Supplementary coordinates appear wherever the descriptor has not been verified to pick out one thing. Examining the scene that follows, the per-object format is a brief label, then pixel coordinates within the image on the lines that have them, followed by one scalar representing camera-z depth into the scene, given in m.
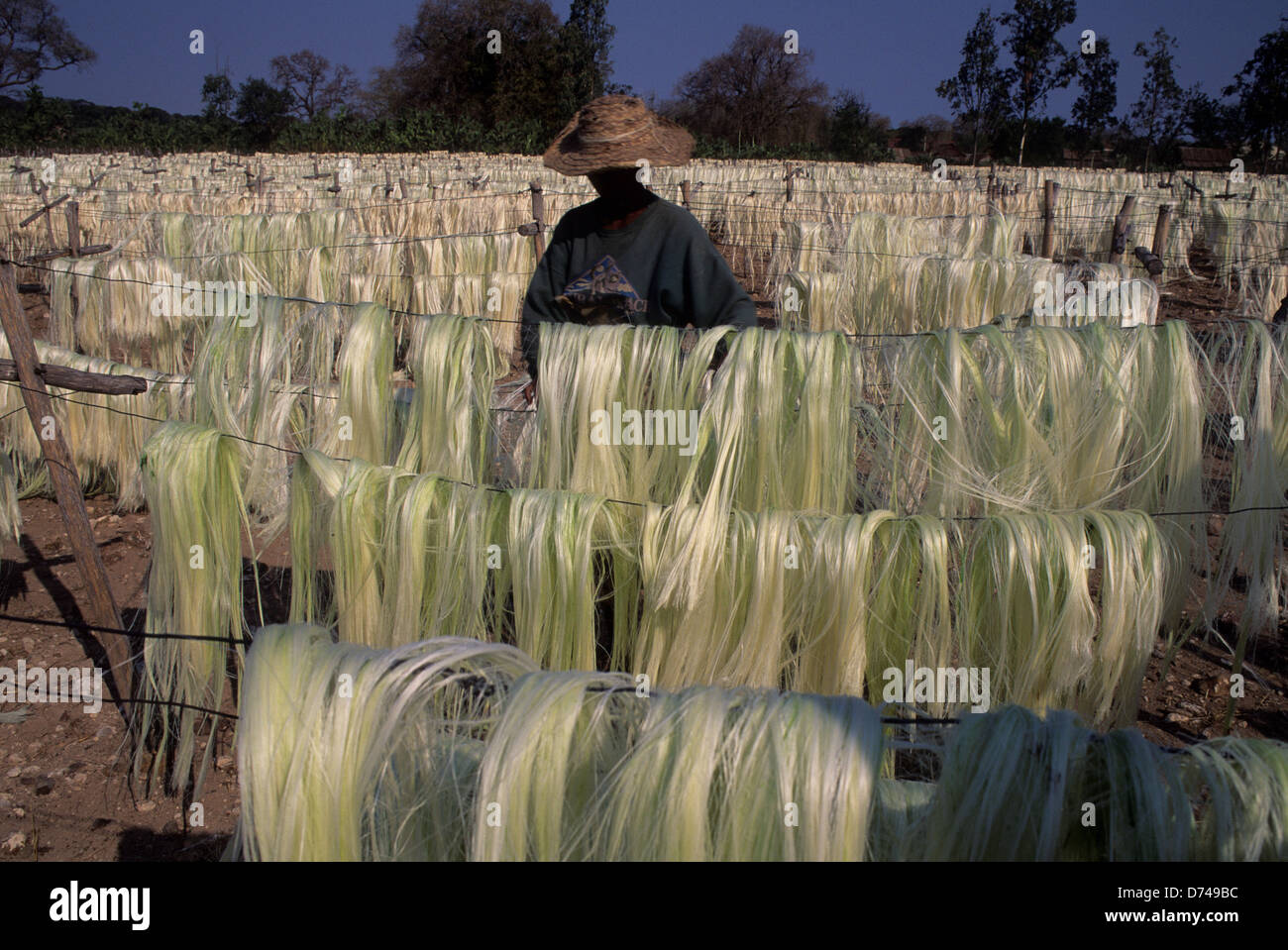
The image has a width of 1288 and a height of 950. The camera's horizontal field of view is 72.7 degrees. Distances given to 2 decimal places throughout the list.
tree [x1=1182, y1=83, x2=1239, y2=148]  46.78
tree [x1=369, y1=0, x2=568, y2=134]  51.66
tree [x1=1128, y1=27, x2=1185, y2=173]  46.88
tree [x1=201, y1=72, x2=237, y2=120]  51.66
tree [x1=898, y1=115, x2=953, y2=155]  65.01
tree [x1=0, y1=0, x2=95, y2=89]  52.84
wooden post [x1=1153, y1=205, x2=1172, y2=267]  10.56
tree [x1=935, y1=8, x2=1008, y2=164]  47.94
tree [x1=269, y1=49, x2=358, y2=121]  61.41
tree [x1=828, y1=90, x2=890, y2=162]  52.31
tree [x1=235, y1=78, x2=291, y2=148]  52.44
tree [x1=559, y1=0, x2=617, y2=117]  51.25
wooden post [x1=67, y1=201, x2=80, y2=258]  9.86
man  3.32
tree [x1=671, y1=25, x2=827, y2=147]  59.50
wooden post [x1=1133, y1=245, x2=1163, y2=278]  5.64
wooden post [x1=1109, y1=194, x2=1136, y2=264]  9.27
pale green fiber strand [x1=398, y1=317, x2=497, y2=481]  3.10
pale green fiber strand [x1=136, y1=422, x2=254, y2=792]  2.65
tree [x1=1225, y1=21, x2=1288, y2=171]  41.78
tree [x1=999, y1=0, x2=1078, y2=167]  44.84
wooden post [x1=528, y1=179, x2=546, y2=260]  9.36
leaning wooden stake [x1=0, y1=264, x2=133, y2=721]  3.32
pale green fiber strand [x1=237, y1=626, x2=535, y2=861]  1.45
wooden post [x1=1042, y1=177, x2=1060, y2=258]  11.46
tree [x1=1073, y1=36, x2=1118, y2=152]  51.34
